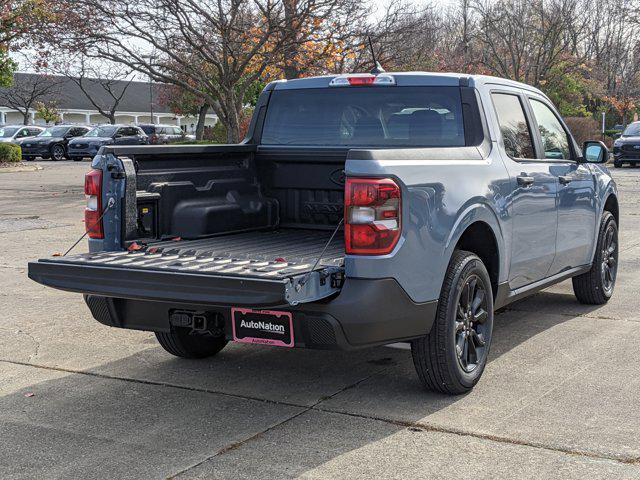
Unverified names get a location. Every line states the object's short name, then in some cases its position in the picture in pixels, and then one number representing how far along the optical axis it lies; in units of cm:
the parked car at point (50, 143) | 4144
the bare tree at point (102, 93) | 7839
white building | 7231
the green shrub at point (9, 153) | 3394
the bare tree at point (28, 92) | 6962
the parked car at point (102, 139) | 4066
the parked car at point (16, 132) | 4362
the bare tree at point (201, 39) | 2028
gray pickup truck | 470
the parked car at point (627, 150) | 3300
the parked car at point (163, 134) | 4638
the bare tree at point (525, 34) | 3644
